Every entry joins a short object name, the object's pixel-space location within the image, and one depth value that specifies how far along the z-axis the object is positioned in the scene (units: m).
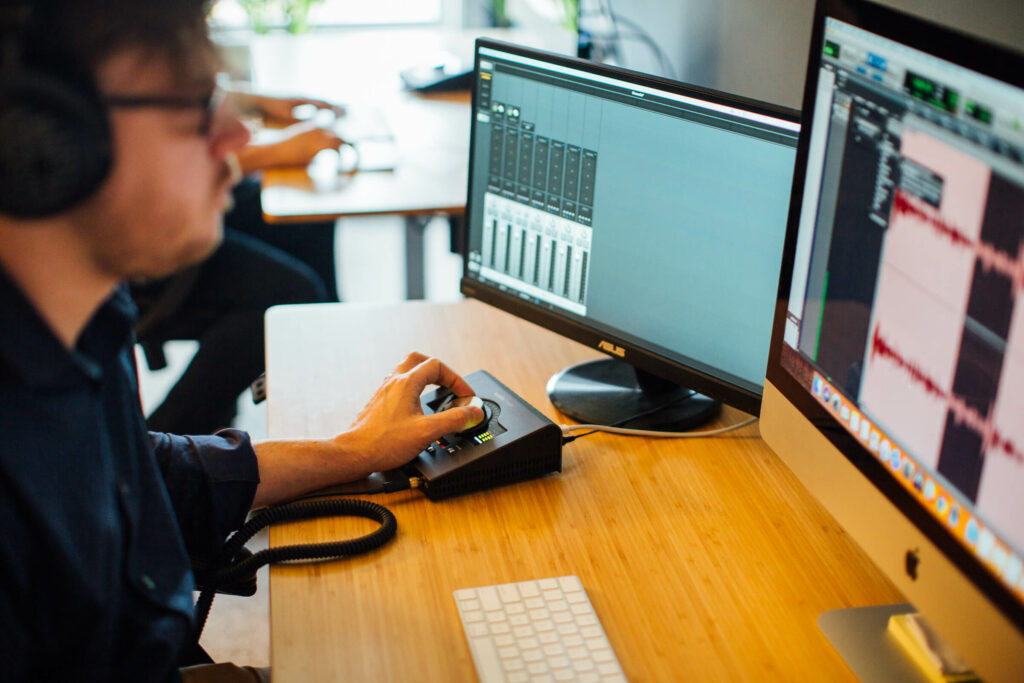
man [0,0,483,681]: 0.64
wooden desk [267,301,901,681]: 0.84
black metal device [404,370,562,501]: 1.04
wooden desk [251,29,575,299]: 1.93
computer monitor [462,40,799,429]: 1.04
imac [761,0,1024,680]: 0.63
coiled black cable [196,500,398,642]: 0.95
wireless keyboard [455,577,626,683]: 0.82
